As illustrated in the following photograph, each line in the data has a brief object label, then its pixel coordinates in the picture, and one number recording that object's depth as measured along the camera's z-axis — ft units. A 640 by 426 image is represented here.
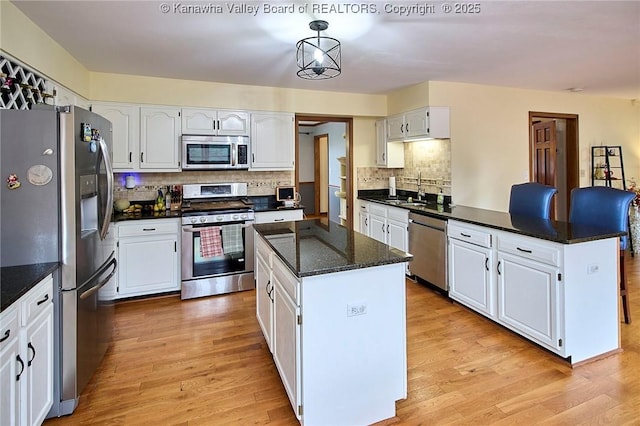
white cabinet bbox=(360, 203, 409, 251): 14.27
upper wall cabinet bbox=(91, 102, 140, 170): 12.84
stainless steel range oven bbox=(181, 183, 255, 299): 12.75
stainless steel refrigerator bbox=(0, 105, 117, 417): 6.36
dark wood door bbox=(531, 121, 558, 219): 18.42
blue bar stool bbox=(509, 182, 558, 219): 10.63
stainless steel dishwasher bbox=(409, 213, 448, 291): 12.15
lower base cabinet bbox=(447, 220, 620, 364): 8.07
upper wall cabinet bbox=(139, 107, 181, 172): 13.20
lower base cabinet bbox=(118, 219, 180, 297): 12.25
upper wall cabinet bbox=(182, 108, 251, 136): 13.73
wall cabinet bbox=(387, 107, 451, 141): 14.11
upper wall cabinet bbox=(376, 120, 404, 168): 17.12
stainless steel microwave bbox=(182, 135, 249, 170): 13.58
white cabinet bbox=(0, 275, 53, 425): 4.94
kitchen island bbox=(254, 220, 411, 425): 5.96
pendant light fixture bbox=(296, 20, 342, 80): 8.45
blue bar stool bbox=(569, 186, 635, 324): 8.97
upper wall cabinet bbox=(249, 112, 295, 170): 14.71
